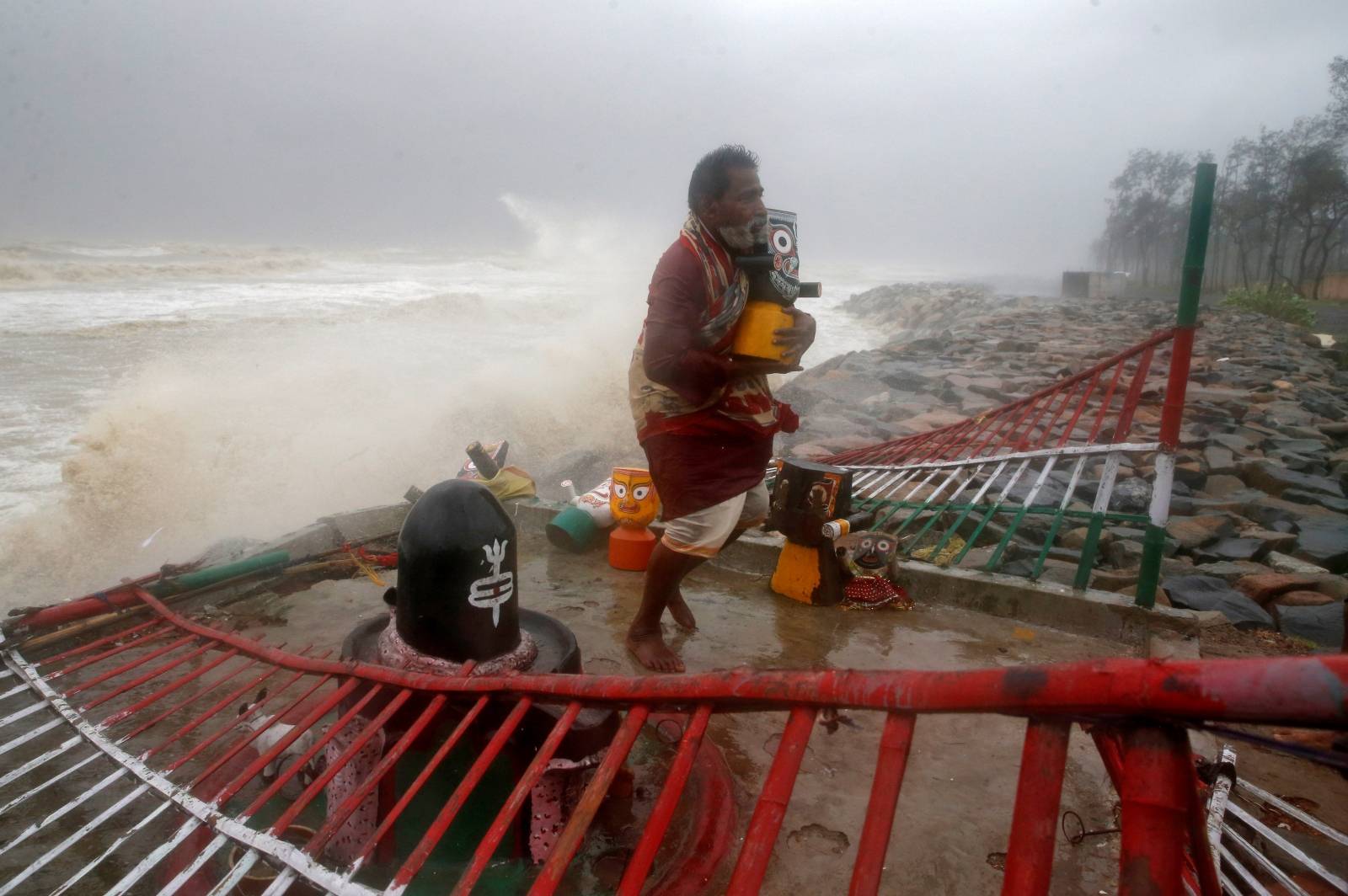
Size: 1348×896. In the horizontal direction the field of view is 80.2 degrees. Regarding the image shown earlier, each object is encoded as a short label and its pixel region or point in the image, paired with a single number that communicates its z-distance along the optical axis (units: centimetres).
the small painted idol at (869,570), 381
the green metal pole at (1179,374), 287
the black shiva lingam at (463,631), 210
